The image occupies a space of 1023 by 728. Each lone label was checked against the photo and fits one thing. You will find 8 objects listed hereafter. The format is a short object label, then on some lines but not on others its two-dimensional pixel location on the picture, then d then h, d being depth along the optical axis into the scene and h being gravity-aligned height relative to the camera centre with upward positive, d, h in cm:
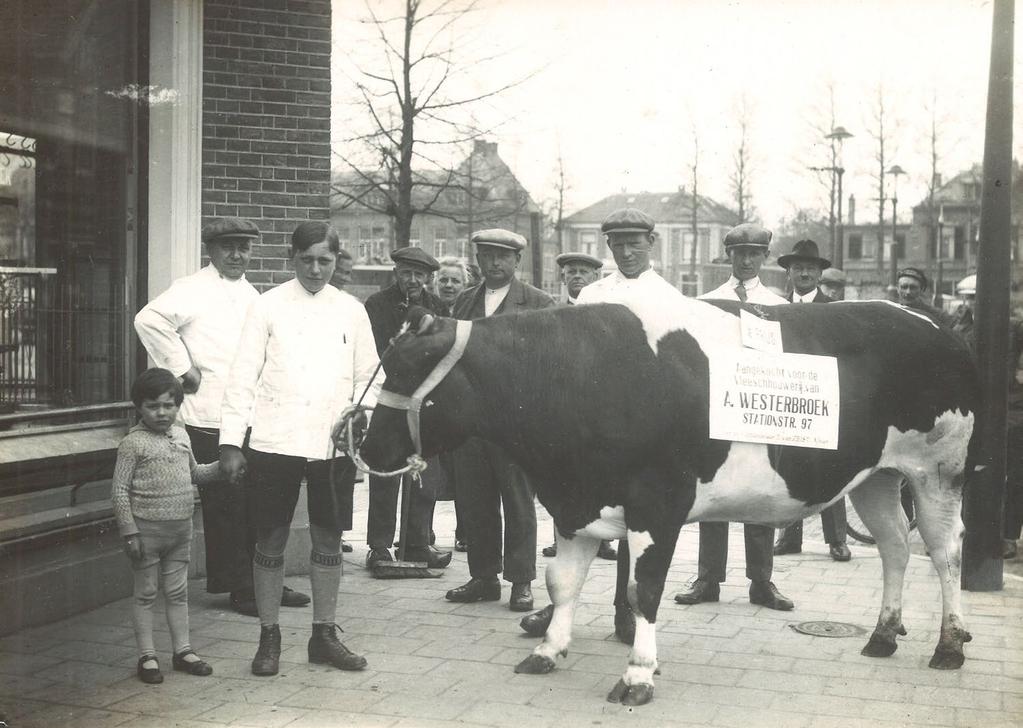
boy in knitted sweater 517 -104
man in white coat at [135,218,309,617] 636 -36
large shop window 730 +75
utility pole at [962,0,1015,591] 727 -9
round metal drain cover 614 -189
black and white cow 486 -56
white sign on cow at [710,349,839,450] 497 -46
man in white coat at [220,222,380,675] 520 -60
